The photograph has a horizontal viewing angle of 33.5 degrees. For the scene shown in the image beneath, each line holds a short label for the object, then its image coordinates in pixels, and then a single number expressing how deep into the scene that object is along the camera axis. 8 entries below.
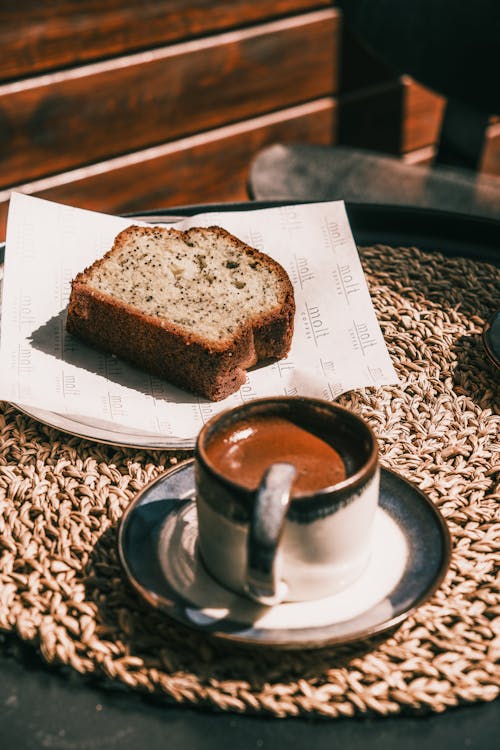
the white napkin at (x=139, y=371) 1.14
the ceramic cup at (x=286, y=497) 0.69
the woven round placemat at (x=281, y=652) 0.76
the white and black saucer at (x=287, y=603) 0.72
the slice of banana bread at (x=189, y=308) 1.21
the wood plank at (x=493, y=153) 3.68
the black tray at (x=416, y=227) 1.51
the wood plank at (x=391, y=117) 3.33
